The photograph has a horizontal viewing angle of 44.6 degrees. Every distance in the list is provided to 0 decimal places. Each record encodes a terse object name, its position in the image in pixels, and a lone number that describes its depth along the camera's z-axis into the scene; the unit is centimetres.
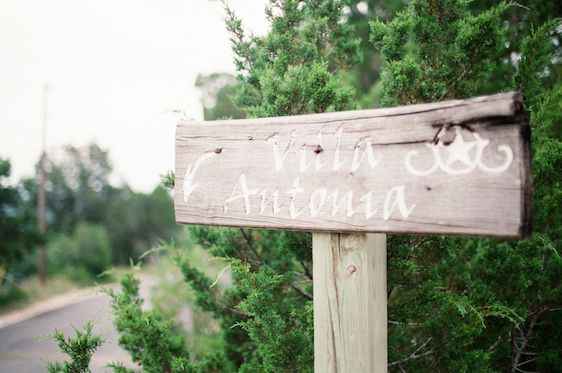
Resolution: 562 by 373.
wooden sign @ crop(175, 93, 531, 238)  70
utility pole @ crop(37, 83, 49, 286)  1287
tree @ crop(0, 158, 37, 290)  956
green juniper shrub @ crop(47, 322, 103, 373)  96
